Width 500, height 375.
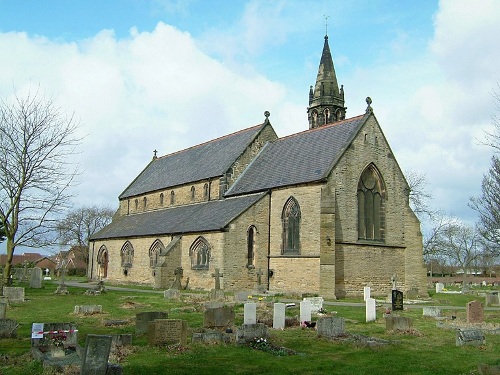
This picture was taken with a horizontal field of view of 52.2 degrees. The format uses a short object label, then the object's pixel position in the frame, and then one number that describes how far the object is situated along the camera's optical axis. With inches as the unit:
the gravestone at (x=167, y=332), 481.1
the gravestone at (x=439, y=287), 1590.2
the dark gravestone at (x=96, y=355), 349.4
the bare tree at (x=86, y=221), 3177.4
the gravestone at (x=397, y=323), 593.5
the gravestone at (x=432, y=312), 760.7
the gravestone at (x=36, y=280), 1284.4
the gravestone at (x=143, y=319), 554.9
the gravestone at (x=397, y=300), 793.6
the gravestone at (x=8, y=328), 516.4
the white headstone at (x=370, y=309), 699.6
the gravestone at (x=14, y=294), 885.8
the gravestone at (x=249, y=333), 507.8
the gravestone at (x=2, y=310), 599.8
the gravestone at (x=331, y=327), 547.8
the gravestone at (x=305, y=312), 645.3
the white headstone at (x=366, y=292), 920.5
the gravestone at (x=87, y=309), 720.3
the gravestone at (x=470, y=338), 516.4
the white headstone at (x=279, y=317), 618.8
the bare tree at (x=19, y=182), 1061.1
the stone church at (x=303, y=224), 1128.2
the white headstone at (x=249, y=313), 592.4
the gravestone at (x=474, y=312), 677.9
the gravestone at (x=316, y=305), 774.5
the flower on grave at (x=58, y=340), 441.1
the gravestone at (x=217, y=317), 578.9
